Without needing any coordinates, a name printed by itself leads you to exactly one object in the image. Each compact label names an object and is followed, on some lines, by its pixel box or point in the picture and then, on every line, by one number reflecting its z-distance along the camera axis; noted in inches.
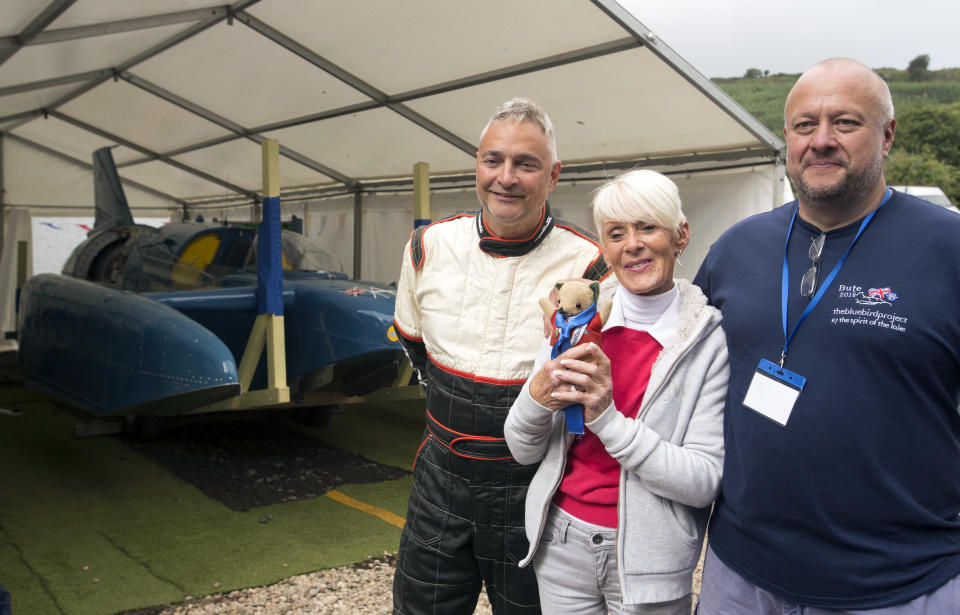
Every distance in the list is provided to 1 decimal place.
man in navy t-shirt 49.6
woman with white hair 53.6
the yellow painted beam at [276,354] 196.4
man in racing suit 69.2
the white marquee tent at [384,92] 177.0
